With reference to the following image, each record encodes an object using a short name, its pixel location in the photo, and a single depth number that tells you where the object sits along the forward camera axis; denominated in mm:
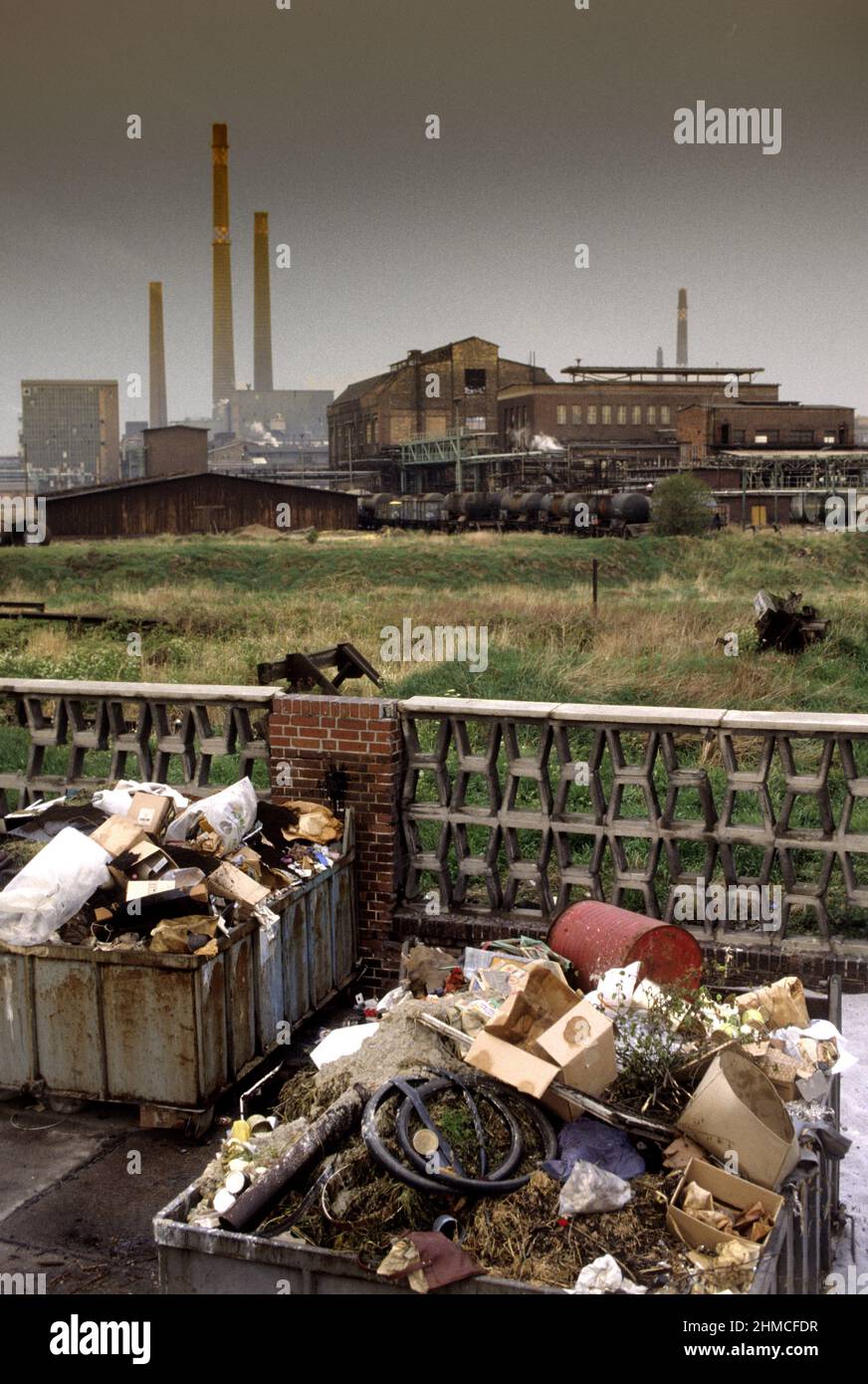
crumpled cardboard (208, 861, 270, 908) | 6145
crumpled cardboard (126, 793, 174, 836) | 6531
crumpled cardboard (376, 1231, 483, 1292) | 3857
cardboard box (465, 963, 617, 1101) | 4660
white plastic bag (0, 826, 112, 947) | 5785
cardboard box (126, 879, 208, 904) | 5875
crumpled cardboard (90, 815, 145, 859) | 6277
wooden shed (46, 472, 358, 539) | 52656
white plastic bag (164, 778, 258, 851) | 6516
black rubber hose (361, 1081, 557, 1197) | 4207
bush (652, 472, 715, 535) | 51375
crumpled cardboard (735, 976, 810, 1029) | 5539
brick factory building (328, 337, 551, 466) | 84688
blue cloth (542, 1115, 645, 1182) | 4422
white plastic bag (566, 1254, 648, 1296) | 3926
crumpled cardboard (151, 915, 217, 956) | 5695
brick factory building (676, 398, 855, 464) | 74062
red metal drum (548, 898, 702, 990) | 5875
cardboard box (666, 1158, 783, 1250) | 4094
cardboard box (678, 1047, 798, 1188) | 4344
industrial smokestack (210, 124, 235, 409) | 106375
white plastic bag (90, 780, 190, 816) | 6824
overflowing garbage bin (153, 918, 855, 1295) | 4020
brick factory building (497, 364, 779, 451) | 80562
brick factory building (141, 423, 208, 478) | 80688
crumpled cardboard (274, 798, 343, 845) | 6930
